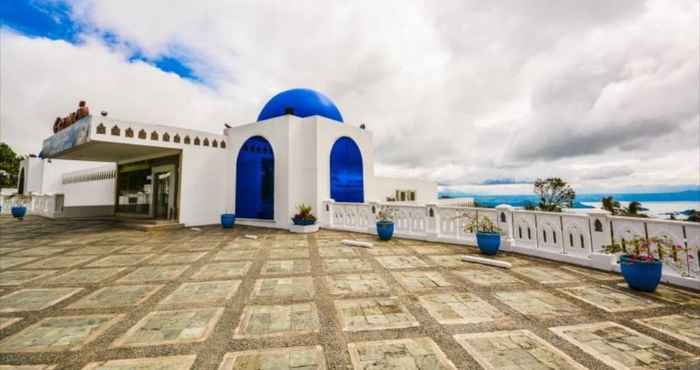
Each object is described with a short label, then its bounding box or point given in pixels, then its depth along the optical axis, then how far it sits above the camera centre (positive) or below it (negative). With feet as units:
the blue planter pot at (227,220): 34.94 -2.17
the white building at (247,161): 34.06 +6.50
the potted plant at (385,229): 26.07 -2.64
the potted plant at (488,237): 20.15 -2.74
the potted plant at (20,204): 48.11 +0.43
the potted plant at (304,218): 31.22 -1.75
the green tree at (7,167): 92.48 +14.27
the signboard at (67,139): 28.17 +8.36
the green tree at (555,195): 39.66 +1.10
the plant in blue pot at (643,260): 12.80 -3.10
